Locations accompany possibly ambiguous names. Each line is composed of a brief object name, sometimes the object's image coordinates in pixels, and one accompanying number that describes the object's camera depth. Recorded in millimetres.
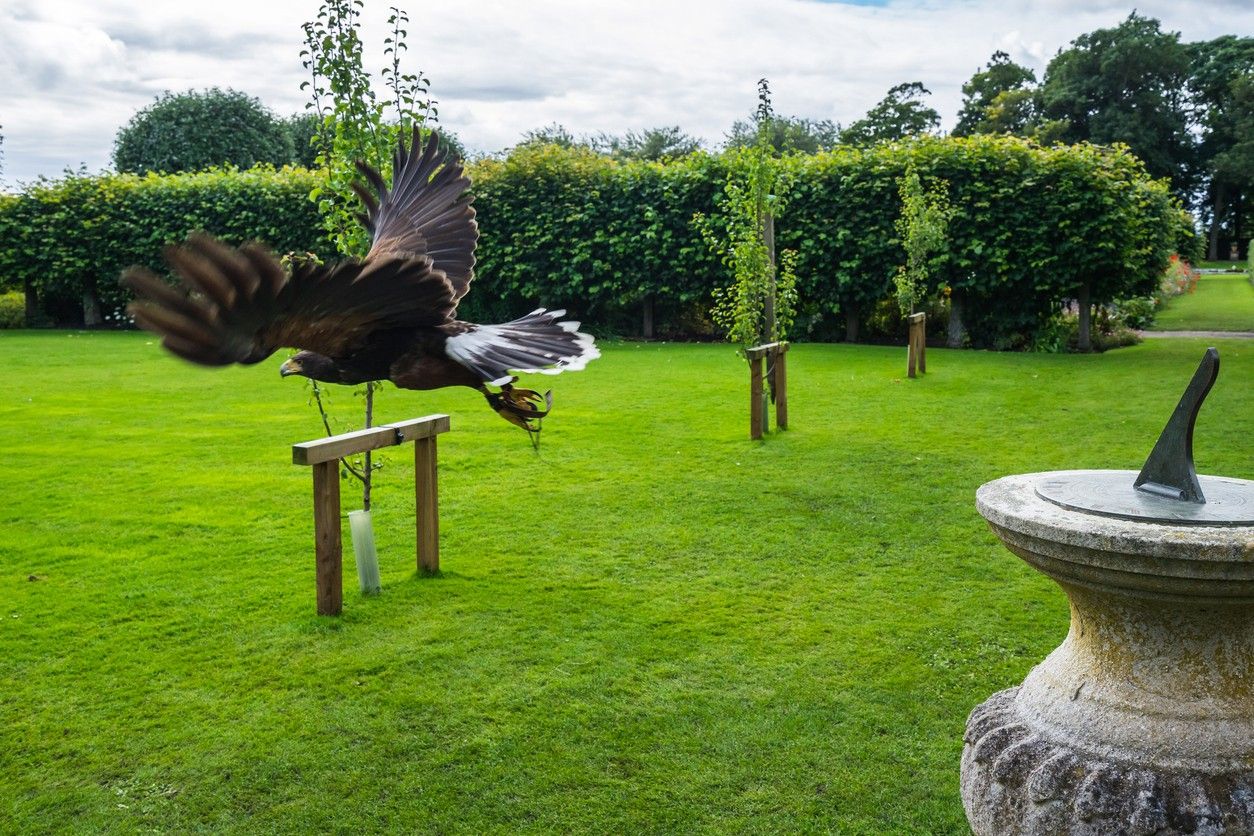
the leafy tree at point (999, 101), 49031
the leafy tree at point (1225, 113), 44625
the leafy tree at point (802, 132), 46531
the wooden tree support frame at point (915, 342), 14471
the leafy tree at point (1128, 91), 46125
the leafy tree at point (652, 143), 48375
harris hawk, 2584
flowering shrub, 27675
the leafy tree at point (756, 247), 10383
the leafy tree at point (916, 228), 15414
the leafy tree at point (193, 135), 37062
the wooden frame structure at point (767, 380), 10274
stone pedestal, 2766
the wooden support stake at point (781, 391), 11047
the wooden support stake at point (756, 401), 10273
